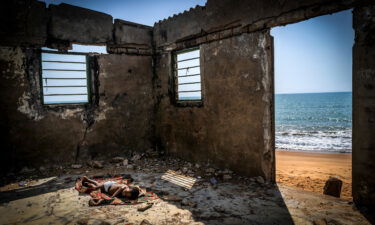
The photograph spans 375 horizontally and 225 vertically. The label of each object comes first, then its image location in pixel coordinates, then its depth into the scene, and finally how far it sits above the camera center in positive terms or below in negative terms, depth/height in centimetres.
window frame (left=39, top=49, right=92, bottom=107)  449 +58
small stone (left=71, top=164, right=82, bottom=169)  472 -131
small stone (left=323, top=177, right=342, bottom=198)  370 -147
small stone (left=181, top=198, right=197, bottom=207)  298 -137
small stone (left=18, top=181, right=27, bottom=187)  379 -136
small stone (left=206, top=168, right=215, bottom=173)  437 -134
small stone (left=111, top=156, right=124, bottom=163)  517 -129
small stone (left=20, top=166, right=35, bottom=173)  435 -128
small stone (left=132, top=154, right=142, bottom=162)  536 -130
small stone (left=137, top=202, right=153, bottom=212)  280 -135
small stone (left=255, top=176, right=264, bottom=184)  369 -132
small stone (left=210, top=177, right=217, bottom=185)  384 -138
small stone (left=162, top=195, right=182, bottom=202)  315 -138
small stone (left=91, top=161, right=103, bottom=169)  480 -131
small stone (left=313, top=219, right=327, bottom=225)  241 -135
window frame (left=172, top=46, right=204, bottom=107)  470 +49
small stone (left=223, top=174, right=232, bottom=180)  397 -135
